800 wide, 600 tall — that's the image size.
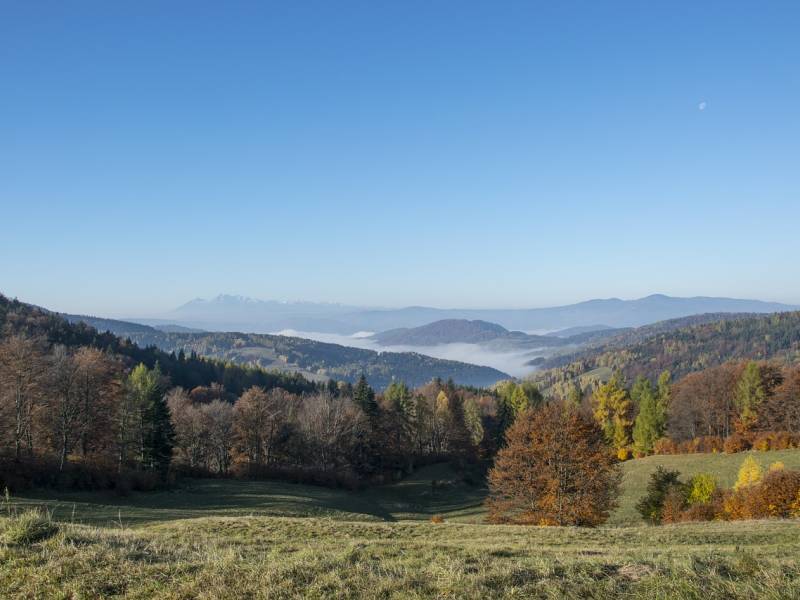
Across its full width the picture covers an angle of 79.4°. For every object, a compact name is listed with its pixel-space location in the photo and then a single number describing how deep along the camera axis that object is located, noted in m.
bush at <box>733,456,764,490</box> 43.84
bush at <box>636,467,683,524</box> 38.41
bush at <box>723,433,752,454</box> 62.84
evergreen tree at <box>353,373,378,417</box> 75.44
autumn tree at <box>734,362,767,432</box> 75.16
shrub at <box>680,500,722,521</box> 33.41
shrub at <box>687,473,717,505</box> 38.44
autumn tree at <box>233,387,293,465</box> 63.38
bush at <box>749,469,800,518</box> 31.42
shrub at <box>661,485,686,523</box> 35.19
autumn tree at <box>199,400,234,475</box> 63.34
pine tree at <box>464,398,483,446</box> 97.69
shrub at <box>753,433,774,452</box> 61.92
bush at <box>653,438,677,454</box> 70.75
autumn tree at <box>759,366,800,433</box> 70.25
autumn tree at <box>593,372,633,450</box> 83.75
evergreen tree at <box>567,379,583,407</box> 96.39
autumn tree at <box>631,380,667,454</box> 77.75
